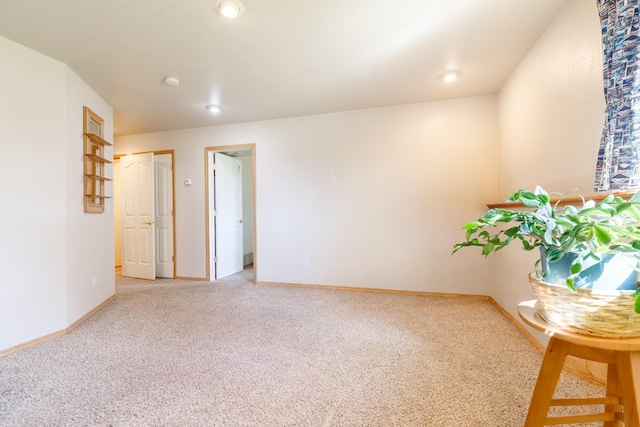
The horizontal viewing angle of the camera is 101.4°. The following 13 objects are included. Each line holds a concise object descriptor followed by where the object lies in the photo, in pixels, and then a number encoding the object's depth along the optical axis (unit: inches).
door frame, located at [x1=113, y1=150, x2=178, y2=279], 159.6
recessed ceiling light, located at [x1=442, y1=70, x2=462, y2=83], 97.3
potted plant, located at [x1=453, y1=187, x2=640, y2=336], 24.7
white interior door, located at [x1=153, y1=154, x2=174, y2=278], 160.7
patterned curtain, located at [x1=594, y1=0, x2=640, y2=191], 43.1
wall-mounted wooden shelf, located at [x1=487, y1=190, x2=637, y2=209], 44.9
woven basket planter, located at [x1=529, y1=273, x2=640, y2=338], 24.7
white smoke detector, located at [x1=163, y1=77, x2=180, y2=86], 98.7
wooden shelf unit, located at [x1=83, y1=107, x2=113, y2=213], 102.5
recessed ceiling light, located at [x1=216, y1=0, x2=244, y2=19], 63.2
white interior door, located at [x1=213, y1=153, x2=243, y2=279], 158.6
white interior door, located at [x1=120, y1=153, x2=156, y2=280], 156.1
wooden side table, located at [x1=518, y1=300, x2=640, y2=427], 25.9
